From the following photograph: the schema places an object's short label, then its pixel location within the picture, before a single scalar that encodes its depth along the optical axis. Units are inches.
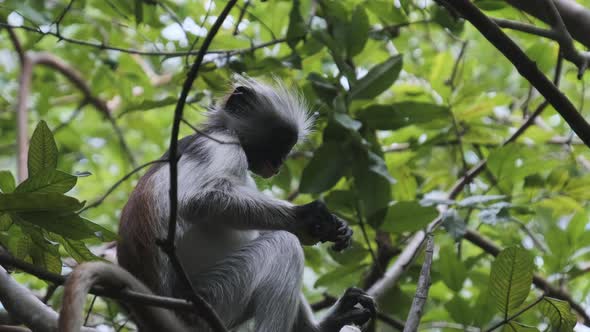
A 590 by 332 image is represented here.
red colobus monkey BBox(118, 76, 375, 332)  335.9
